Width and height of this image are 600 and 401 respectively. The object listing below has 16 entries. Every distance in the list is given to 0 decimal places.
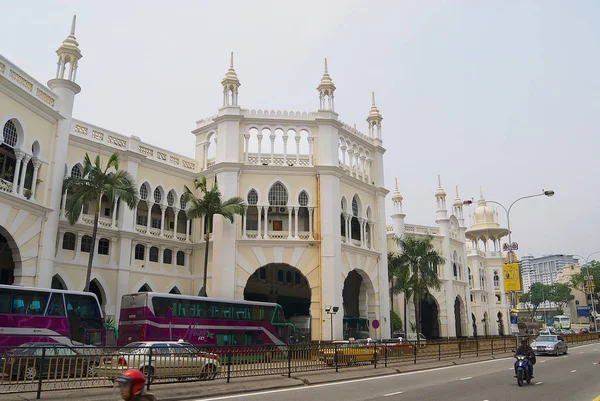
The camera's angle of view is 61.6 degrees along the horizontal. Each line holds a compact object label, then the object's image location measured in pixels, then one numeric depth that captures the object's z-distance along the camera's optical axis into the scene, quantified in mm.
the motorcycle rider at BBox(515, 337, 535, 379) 15891
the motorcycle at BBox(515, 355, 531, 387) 15411
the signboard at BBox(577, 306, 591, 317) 89062
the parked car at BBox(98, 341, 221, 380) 13711
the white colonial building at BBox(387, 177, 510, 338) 51856
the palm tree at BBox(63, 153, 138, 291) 25953
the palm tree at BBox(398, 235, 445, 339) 42969
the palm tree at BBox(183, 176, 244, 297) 31844
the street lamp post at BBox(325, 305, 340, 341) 31622
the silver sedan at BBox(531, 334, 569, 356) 29797
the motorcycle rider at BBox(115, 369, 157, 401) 4738
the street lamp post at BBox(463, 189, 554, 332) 27502
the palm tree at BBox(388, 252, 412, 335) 43219
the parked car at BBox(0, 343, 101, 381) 11938
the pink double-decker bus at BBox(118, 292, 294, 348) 22016
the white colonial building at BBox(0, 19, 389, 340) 25562
